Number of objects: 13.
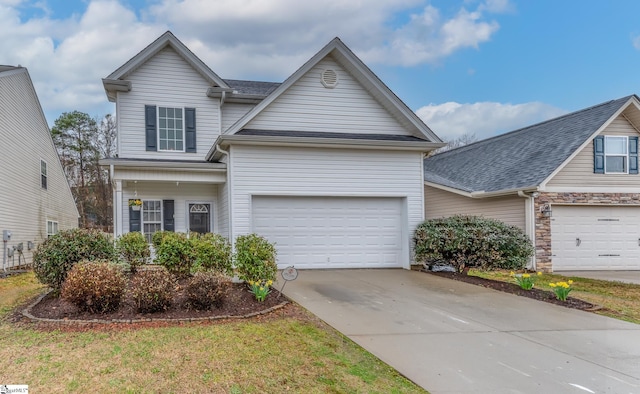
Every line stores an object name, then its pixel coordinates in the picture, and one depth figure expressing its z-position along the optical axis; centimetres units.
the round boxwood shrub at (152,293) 649
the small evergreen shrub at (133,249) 1003
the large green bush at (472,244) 1105
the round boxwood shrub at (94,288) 634
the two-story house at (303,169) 1128
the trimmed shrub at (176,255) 856
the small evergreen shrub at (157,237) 1096
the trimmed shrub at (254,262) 795
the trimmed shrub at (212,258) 820
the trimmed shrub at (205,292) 674
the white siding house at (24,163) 1409
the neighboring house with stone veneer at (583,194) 1326
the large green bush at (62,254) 750
